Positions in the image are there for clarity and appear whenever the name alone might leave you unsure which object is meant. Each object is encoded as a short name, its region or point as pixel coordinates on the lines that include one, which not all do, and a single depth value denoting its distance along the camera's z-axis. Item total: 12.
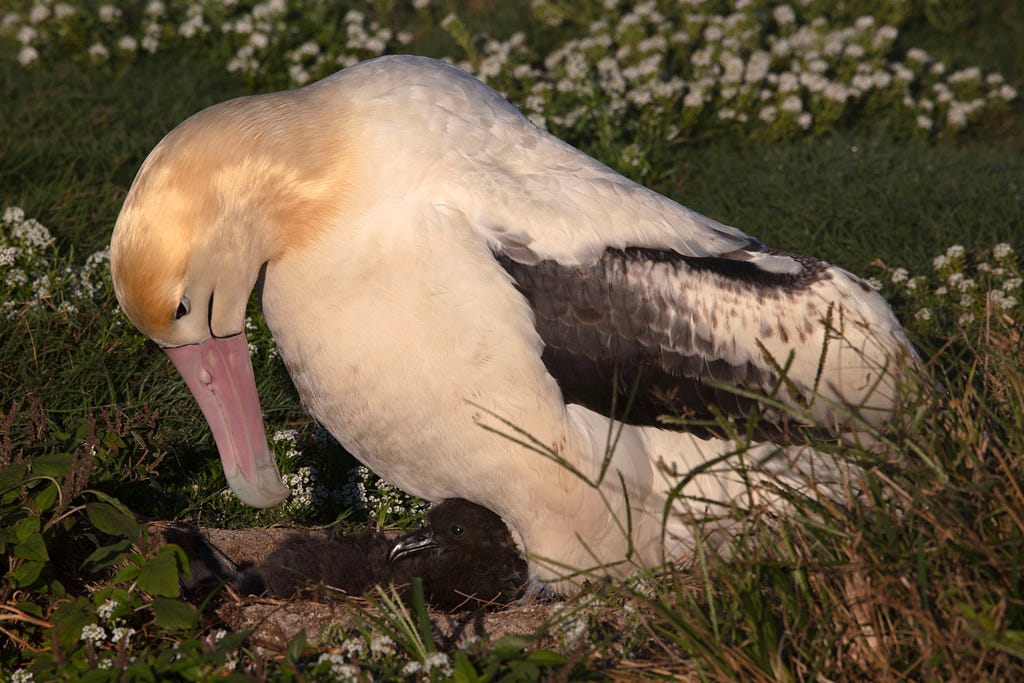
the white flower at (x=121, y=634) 7.03
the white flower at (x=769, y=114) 16.70
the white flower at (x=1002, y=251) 12.35
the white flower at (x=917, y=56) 17.84
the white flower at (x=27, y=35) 17.80
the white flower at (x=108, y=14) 18.23
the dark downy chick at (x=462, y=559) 9.28
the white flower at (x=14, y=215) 11.91
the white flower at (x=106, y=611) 7.21
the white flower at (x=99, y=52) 17.77
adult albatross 7.90
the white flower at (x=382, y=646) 6.87
